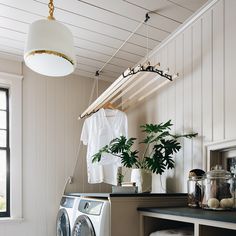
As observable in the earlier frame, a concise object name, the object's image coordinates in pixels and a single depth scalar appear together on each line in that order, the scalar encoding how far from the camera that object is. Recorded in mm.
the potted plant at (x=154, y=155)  2656
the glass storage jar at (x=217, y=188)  2064
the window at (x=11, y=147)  3275
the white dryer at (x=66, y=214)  2795
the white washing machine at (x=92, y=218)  2160
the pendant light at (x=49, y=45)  1686
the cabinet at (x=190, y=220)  1636
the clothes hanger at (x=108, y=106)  3355
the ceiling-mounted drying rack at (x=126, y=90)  2418
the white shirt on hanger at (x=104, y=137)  3246
